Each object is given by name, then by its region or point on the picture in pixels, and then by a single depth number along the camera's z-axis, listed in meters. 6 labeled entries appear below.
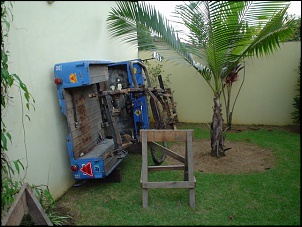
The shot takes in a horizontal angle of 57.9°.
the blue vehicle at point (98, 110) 3.48
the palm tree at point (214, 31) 3.35
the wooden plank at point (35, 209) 2.26
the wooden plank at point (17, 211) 1.78
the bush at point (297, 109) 6.65
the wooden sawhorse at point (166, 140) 3.13
